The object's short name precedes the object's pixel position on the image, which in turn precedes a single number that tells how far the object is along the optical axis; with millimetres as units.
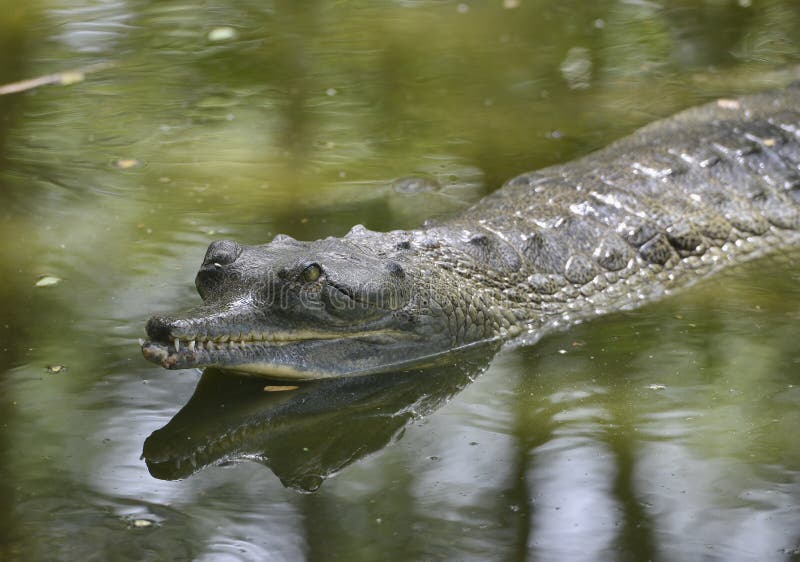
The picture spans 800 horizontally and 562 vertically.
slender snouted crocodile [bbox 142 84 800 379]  10883
